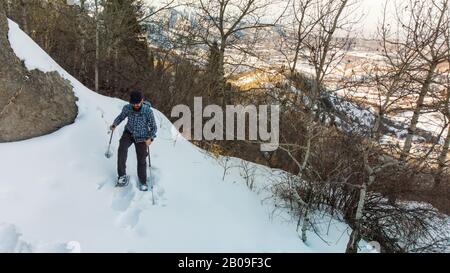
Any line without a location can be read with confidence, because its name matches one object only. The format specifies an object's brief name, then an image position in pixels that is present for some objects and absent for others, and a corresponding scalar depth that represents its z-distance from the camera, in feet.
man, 18.47
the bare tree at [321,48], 20.84
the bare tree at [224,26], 58.70
